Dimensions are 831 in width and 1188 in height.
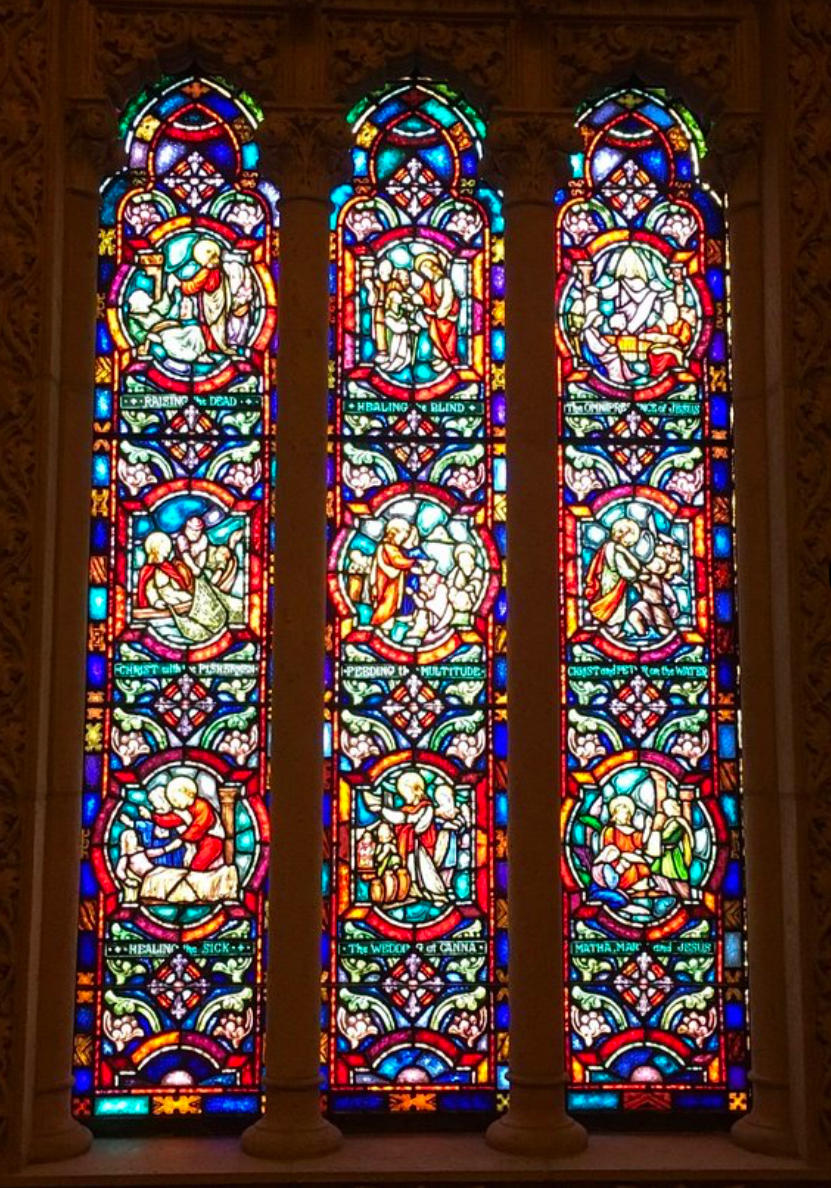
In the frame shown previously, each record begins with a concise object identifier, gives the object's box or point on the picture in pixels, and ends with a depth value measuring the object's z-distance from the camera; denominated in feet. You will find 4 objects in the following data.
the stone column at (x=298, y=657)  15.66
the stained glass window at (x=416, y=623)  16.40
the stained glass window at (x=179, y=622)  16.30
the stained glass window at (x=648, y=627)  16.55
